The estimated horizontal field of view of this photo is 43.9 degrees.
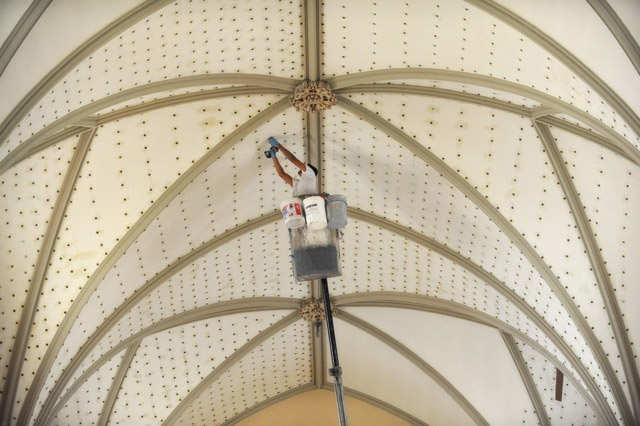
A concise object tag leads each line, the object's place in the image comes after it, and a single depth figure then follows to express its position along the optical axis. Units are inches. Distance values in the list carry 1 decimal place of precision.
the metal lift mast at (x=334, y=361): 241.4
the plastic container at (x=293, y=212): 314.3
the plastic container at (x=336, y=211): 305.7
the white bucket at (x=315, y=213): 303.1
